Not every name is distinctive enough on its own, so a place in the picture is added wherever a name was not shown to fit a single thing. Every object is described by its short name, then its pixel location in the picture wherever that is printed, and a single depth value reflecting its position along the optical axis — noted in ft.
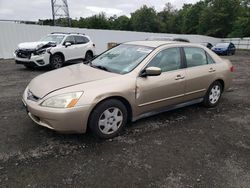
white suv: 25.54
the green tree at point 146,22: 178.35
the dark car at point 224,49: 64.48
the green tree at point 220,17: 134.39
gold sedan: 8.92
